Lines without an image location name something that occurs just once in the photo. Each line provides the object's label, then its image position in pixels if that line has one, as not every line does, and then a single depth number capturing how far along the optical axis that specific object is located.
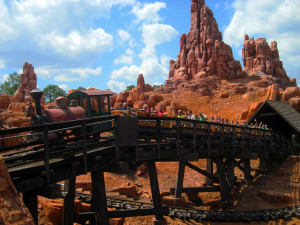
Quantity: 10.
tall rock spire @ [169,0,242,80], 61.69
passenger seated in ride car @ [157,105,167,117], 13.79
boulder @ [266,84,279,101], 37.78
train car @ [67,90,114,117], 10.14
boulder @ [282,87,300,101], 36.41
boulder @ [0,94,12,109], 43.53
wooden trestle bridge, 4.39
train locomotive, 7.64
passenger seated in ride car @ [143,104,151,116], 12.25
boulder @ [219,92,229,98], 47.88
